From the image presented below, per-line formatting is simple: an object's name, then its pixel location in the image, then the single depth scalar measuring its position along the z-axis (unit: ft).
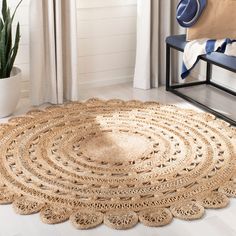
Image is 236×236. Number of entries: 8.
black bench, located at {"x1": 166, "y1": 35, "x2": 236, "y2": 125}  10.16
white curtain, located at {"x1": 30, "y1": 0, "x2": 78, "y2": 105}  11.30
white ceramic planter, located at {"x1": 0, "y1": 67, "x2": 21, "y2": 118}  10.62
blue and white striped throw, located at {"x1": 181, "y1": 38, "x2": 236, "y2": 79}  10.54
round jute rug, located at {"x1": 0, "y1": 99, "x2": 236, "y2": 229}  7.59
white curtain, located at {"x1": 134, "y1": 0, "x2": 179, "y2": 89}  12.58
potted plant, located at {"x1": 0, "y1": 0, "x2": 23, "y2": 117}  10.61
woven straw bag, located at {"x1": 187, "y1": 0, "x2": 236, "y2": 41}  11.32
